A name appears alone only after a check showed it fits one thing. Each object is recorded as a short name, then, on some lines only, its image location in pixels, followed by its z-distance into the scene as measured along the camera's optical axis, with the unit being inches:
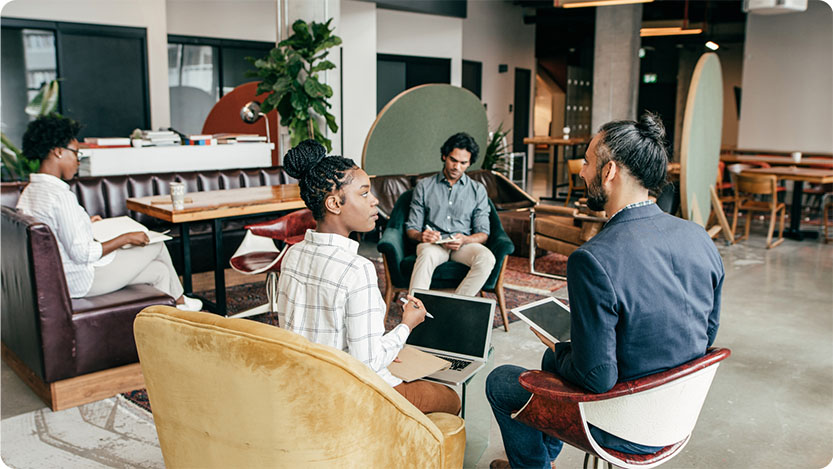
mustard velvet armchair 52.1
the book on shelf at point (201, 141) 237.9
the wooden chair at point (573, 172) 369.7
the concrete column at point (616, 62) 399.9
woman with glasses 130.8
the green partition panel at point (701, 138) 213.3
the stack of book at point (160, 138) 229.8
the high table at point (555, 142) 417.7
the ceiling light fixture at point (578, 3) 282.4
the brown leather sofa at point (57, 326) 118.6
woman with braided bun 71.6
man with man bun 65.9
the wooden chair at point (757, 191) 279.3
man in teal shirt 163.6
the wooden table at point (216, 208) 159.3
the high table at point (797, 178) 284.7
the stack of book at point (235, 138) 246.7
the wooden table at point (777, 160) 343.3
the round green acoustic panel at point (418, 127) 249.0
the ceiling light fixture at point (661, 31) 429.4
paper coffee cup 159.0
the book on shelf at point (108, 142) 216.2
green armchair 166.9
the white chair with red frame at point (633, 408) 67.2
